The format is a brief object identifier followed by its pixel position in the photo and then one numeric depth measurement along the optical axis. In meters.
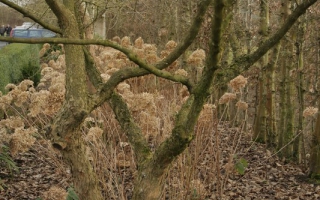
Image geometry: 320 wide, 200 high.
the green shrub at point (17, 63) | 10.93
